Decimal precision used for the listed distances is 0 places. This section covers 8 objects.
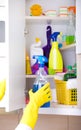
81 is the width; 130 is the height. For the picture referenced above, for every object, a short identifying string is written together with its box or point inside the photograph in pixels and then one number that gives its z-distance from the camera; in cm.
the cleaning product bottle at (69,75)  152
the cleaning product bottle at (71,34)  159
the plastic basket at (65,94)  149
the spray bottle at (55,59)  161
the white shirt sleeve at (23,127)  118
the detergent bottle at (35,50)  165
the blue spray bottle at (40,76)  147
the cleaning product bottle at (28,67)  162
